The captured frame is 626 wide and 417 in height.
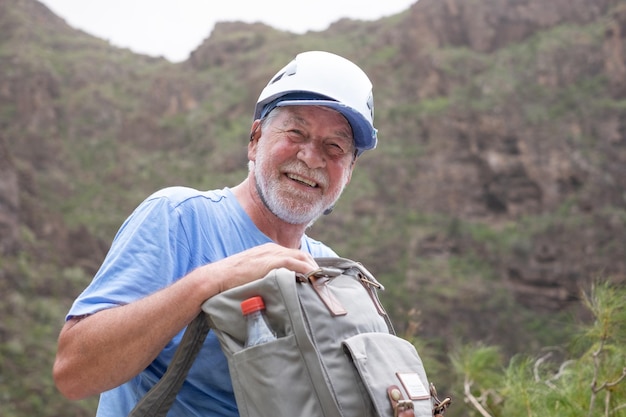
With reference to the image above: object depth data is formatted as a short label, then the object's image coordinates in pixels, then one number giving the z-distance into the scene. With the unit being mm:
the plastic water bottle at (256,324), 1238
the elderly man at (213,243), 1299
